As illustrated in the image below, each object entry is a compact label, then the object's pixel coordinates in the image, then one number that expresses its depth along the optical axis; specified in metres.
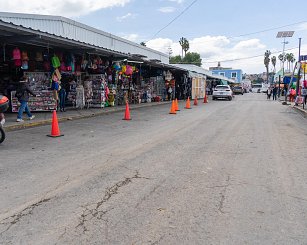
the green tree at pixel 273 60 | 132.35
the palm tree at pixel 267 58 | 128.12
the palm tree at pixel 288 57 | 131.32
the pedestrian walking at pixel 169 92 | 32.45
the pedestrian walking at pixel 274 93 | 40.91
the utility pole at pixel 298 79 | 25.05
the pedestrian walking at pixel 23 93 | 12.18
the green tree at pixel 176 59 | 105.18
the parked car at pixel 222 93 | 36.44
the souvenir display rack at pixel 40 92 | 16.00
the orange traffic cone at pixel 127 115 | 14.76
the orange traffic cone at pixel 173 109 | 18.09
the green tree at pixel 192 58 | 102.16
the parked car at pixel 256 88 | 92.34
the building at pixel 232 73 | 104.38
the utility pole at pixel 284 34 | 45.92
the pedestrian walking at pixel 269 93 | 41.75
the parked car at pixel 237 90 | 62.38
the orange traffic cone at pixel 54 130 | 9.96
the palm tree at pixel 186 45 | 99.19
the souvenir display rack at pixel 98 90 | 19.14
